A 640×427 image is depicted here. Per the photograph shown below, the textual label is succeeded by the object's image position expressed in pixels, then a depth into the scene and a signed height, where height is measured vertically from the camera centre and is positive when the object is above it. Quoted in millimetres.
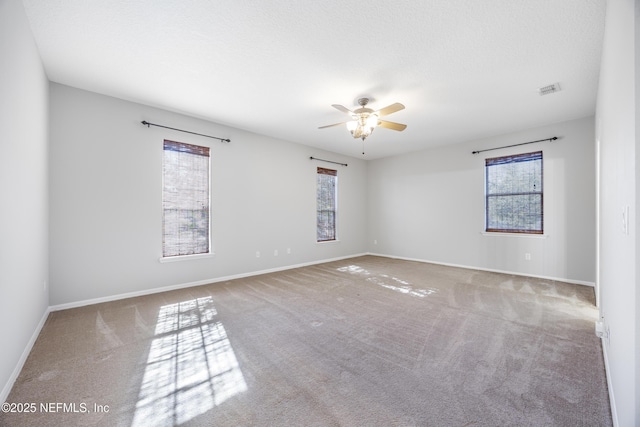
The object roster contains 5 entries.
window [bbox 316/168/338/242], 6516 +249
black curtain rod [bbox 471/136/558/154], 4633 +1358
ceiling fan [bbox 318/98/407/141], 3449 +1240
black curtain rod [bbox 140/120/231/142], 3873 +1347
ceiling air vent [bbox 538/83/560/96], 3278 +1621
